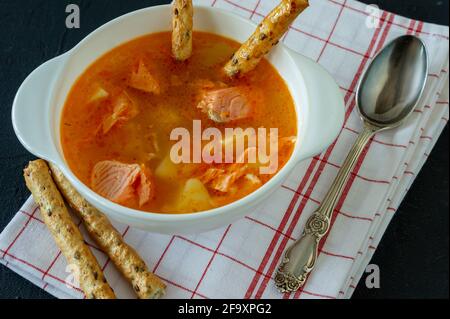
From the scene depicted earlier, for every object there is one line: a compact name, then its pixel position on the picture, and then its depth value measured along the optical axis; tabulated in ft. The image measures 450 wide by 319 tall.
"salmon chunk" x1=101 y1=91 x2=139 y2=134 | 1.26
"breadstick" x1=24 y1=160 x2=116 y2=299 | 1.14
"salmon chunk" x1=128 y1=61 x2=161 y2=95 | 1.31
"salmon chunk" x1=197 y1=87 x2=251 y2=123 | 1.28
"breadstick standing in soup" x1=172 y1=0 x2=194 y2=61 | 1.30
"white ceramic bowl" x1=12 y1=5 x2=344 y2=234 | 1.13
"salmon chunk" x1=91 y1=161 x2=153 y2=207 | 1.18
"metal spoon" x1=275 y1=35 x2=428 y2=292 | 1.29
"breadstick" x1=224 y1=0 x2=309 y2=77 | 1.24
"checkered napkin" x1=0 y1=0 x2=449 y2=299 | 1.22
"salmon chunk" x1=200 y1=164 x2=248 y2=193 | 1.20
